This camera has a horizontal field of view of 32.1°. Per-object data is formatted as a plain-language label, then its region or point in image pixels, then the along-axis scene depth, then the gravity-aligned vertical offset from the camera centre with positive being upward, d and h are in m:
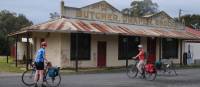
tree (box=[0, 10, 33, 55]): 55.45 +3.63
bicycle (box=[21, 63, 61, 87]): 12.73 -1.28
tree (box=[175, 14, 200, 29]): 75.65 +5.02
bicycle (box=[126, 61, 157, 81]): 16.64 -1.47
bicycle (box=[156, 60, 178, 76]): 18.72 -1.37
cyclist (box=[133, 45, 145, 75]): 16.62 -0.87
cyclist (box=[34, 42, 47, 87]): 12.26 -0.70
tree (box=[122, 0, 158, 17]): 69.06 +7.44
